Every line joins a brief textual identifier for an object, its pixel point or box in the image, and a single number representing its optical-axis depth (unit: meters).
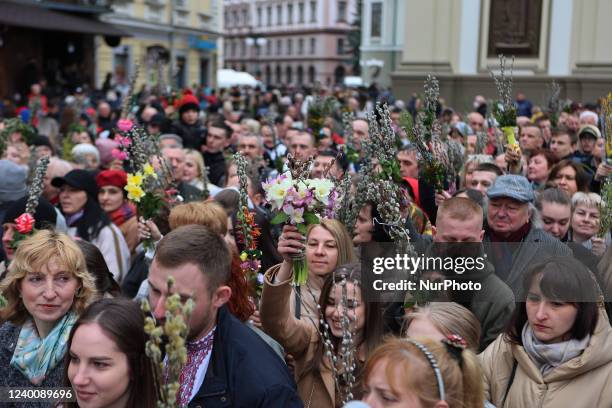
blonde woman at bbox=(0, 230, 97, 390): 3.37
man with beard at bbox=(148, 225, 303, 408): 2.78
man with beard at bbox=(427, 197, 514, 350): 3.66
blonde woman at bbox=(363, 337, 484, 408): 2.47
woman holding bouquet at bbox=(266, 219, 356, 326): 4.08
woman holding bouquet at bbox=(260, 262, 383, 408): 3.44
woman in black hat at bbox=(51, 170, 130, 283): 5.76
